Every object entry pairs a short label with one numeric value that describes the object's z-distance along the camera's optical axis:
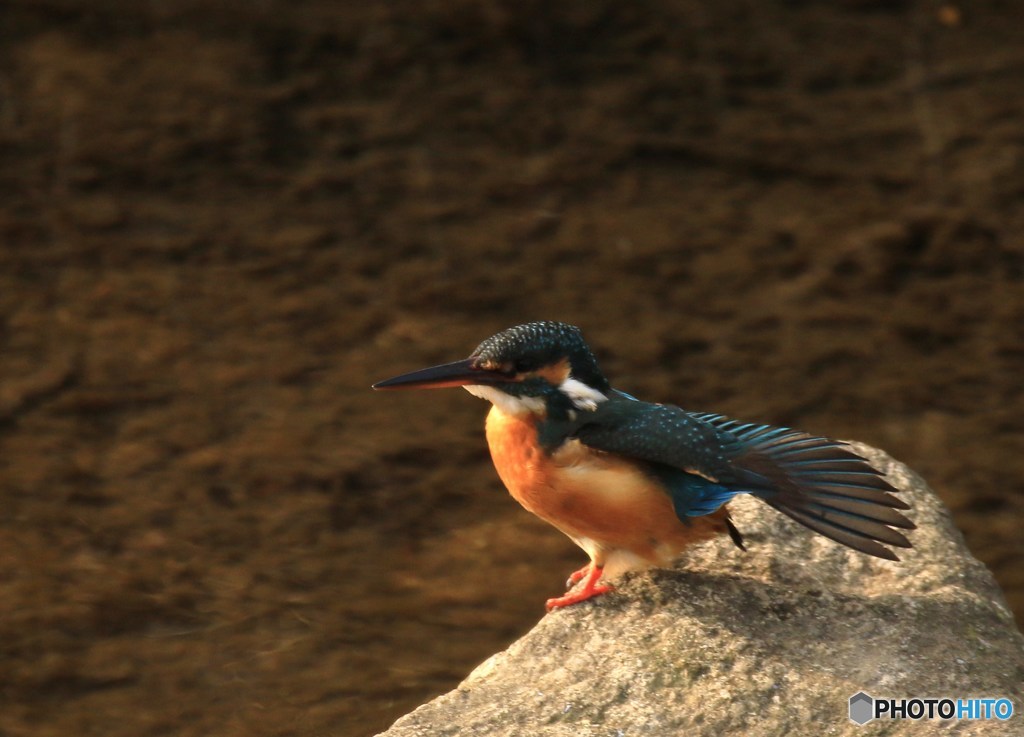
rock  6.56
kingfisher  6.91
